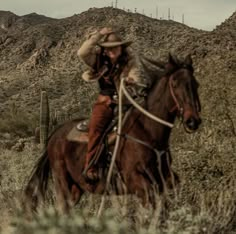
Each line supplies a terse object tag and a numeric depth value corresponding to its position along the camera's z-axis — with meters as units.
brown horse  9.70
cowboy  10.69
